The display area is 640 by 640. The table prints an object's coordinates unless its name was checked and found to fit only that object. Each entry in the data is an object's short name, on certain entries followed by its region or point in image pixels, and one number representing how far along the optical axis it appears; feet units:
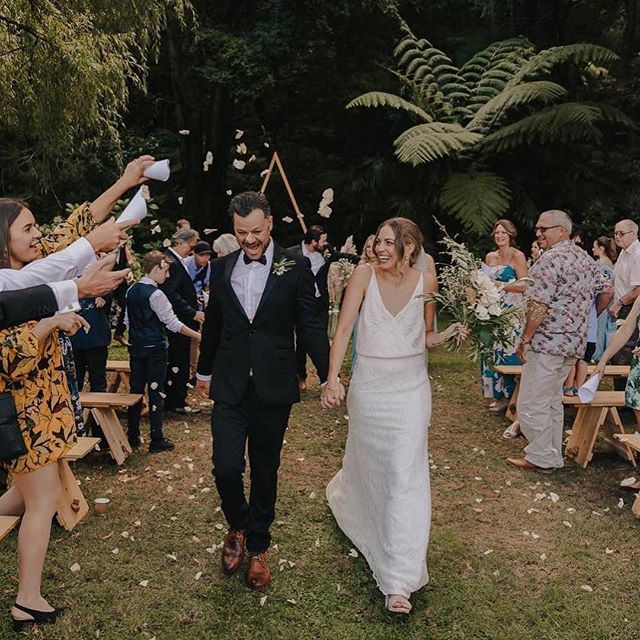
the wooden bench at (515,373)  24.45
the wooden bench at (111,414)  20.40
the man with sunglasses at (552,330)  19.92
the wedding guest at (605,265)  29.89
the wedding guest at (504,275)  25.30
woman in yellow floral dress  11.42
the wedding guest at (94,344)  22.08
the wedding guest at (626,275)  25.36
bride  14.20
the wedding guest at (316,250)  29.01
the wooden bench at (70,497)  16.34
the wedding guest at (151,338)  21.29
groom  13.41
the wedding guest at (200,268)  28.32
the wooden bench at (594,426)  21.39
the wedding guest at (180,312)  24.45
